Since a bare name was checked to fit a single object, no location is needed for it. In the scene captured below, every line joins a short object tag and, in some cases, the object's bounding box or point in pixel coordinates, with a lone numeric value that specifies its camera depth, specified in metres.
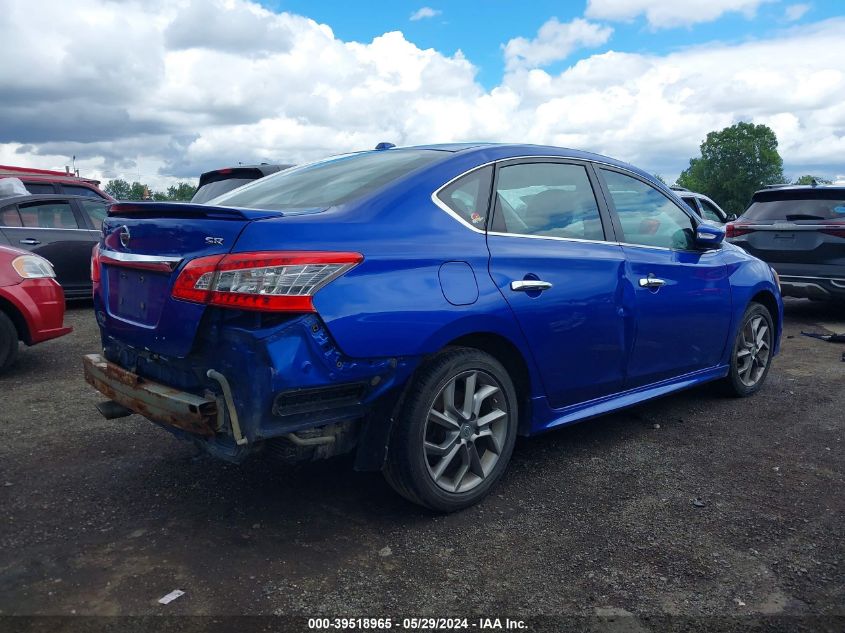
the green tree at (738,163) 84.88
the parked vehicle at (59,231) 8.74
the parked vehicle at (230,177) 8.77
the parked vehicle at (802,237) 8.01
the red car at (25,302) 5.95
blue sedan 2.73
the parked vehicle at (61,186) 10.98
